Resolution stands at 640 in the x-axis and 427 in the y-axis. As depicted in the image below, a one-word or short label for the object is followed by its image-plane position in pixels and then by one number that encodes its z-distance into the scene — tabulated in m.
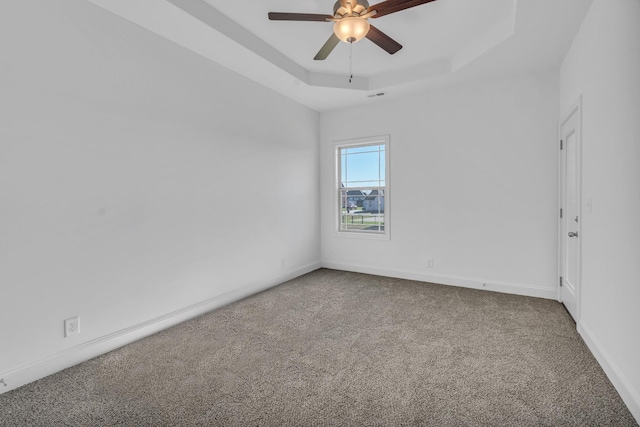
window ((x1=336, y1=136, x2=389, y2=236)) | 4.77
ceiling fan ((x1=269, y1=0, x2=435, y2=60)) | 2.13
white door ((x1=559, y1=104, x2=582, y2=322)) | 2.72
